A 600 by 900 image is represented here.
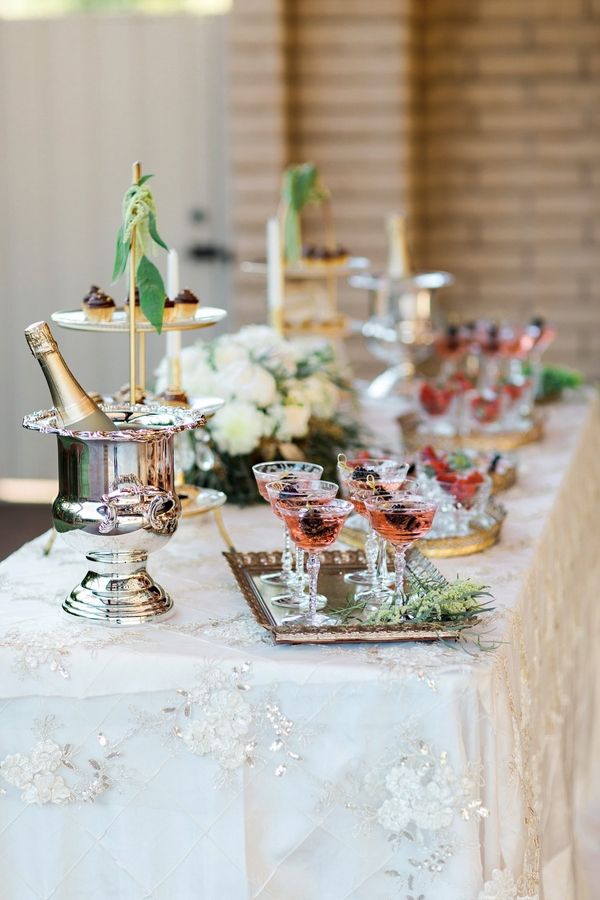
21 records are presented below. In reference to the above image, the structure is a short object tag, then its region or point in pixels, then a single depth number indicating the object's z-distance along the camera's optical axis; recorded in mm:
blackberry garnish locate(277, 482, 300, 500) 2457
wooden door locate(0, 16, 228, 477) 6220
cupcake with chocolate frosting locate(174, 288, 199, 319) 2773
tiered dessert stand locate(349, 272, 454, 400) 4436
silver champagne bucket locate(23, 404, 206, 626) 2429
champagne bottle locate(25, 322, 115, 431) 2467
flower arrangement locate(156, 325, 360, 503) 3106
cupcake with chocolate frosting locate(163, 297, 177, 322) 2745
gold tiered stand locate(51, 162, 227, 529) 2684
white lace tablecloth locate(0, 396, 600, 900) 2310
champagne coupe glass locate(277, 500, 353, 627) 2391
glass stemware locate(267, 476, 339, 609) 2435
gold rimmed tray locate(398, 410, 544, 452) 3575
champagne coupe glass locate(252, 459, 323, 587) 2583
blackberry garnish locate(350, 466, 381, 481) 2575
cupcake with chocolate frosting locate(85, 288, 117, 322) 2745
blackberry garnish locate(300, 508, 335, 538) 2390
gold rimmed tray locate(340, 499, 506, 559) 2796
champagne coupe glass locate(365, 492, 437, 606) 2417
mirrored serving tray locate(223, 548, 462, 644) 2381
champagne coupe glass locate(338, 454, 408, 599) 2546
